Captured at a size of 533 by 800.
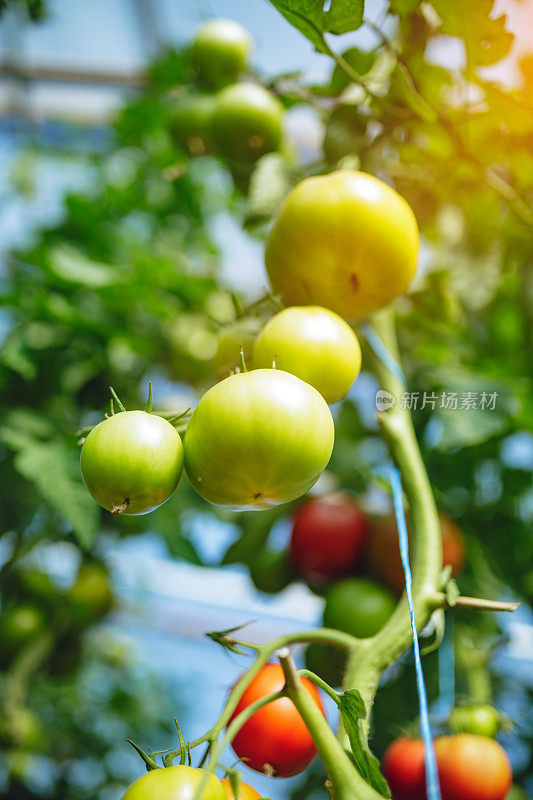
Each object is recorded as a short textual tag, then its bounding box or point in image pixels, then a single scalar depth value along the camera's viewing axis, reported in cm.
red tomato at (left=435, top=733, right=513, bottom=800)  53
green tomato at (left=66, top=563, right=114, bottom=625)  100
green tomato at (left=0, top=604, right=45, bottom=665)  94
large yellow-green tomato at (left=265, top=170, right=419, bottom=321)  48
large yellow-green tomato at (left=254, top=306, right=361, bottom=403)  42
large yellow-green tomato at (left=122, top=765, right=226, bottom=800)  33
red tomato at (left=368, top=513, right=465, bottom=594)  68
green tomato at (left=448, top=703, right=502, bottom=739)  59
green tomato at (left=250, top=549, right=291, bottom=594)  76
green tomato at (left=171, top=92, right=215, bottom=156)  82
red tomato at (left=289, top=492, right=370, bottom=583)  71
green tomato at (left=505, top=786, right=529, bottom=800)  73
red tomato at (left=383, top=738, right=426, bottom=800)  54
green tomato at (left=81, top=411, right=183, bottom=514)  35
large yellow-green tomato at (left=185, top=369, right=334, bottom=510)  35
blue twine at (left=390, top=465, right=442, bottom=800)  32
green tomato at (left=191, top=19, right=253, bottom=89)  79
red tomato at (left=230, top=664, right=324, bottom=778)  45
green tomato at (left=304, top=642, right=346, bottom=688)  62
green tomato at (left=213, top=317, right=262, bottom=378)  51
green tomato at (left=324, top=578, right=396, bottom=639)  62
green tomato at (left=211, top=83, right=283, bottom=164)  72
